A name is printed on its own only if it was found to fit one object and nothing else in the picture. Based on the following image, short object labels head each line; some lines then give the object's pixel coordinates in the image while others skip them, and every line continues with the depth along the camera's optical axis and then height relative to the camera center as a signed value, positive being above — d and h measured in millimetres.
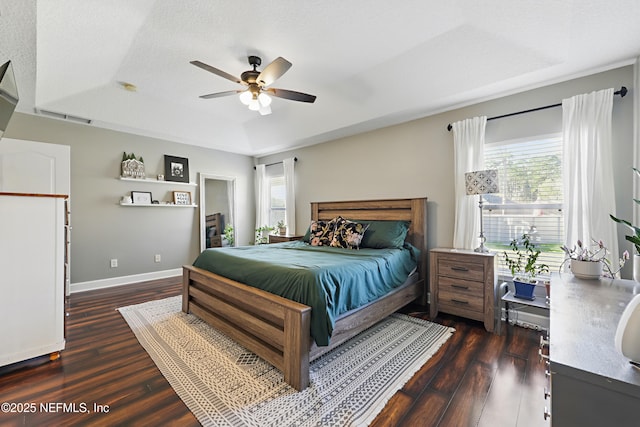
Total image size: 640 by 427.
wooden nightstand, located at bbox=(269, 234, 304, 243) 4688 -489
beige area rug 1578 -1197
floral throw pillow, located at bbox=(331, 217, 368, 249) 3402 -301
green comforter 1911 -540
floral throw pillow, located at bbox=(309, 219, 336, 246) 3698 -310
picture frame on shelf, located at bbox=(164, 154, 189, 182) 4816 +771
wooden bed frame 1812 -887
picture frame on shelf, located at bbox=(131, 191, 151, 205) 4429 +215
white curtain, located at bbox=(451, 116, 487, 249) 3072 +517
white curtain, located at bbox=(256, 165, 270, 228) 5918 +291
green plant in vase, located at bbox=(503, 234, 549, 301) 2609 -547
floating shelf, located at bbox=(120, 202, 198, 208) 4362 +83
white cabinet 1946 -511
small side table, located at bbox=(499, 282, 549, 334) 2485 -842
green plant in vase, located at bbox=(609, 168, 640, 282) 1470 -304
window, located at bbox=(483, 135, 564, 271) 2744 +174
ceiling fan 2444 +1226
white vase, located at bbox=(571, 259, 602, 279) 1696 -360
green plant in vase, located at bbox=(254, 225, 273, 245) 5465 -494
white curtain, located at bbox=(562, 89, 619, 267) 2357 +401
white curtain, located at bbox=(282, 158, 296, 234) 5293 +324
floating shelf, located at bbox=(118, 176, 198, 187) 4316 +505
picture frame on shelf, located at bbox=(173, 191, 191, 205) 4897 +243
